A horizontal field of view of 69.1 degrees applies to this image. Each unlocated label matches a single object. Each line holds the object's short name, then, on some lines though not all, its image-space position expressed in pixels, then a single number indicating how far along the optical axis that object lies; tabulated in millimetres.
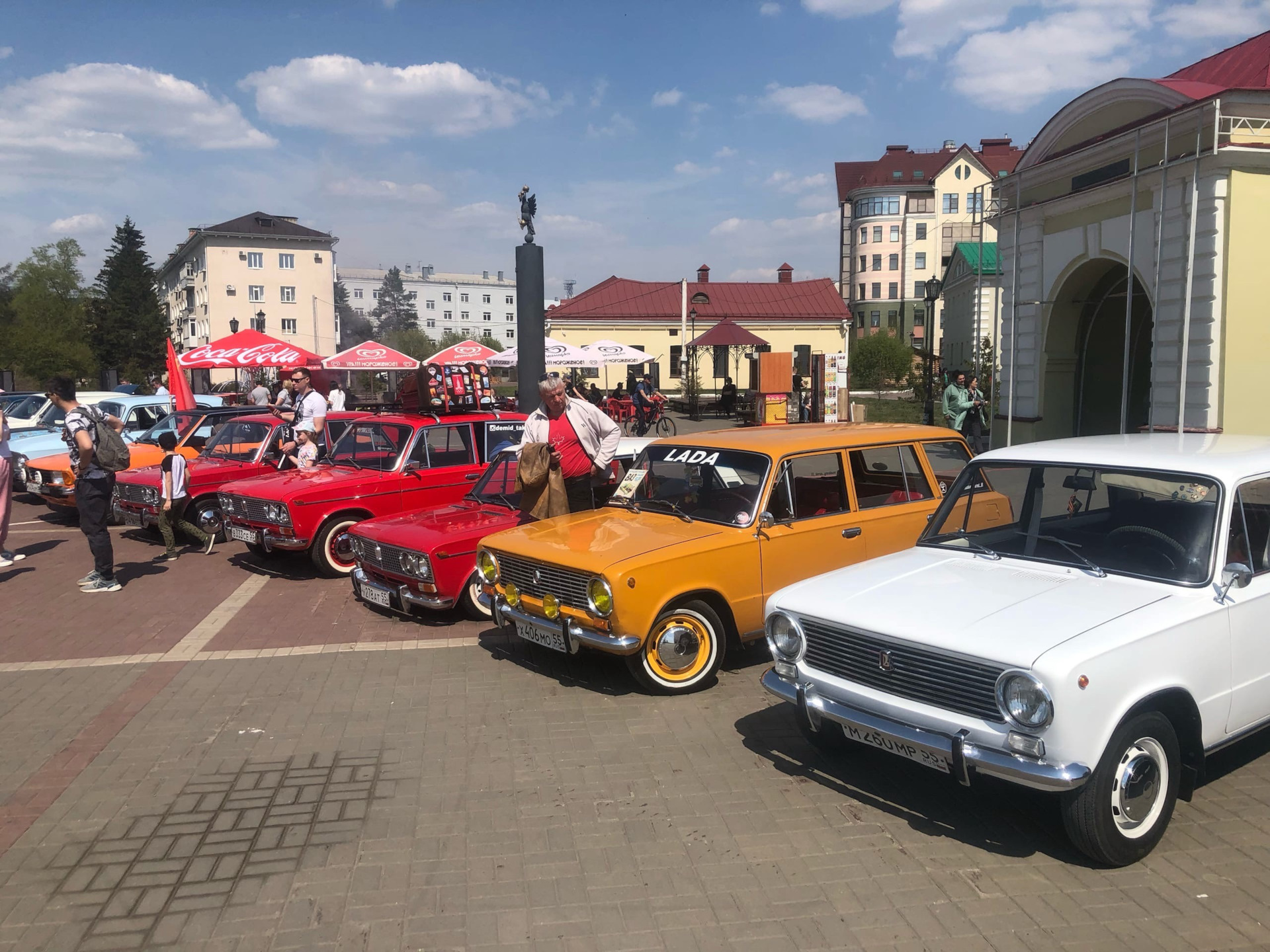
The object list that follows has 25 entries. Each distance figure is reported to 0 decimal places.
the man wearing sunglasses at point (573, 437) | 7969
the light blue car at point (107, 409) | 14961
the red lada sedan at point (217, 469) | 11039
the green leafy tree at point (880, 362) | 52438
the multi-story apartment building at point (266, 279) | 73312
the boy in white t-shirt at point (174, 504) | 10203
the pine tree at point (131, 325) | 64312
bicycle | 27188
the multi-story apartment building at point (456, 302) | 124250
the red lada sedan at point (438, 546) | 7235
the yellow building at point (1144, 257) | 13102
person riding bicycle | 27062
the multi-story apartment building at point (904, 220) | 74625
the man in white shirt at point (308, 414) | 11164
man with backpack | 8820
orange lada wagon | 5727
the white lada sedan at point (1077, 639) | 3621
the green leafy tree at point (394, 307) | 117625
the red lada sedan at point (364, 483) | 9148
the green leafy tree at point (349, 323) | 108150
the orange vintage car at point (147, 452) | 12688
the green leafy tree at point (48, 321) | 59000
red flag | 16250
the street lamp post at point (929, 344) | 23969
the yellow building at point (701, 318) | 47156
